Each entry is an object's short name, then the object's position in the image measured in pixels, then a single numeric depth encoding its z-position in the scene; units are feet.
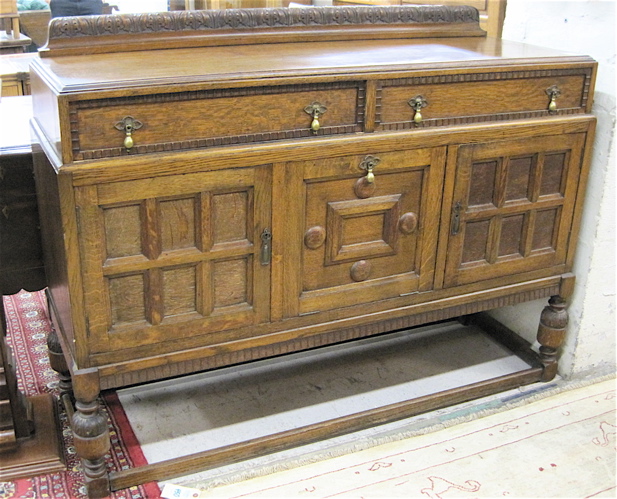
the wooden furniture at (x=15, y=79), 11.54
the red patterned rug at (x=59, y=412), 5.84
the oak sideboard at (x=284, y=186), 5.00
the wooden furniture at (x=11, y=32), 14.97
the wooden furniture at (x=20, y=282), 6.01
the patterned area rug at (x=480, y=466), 5.95
